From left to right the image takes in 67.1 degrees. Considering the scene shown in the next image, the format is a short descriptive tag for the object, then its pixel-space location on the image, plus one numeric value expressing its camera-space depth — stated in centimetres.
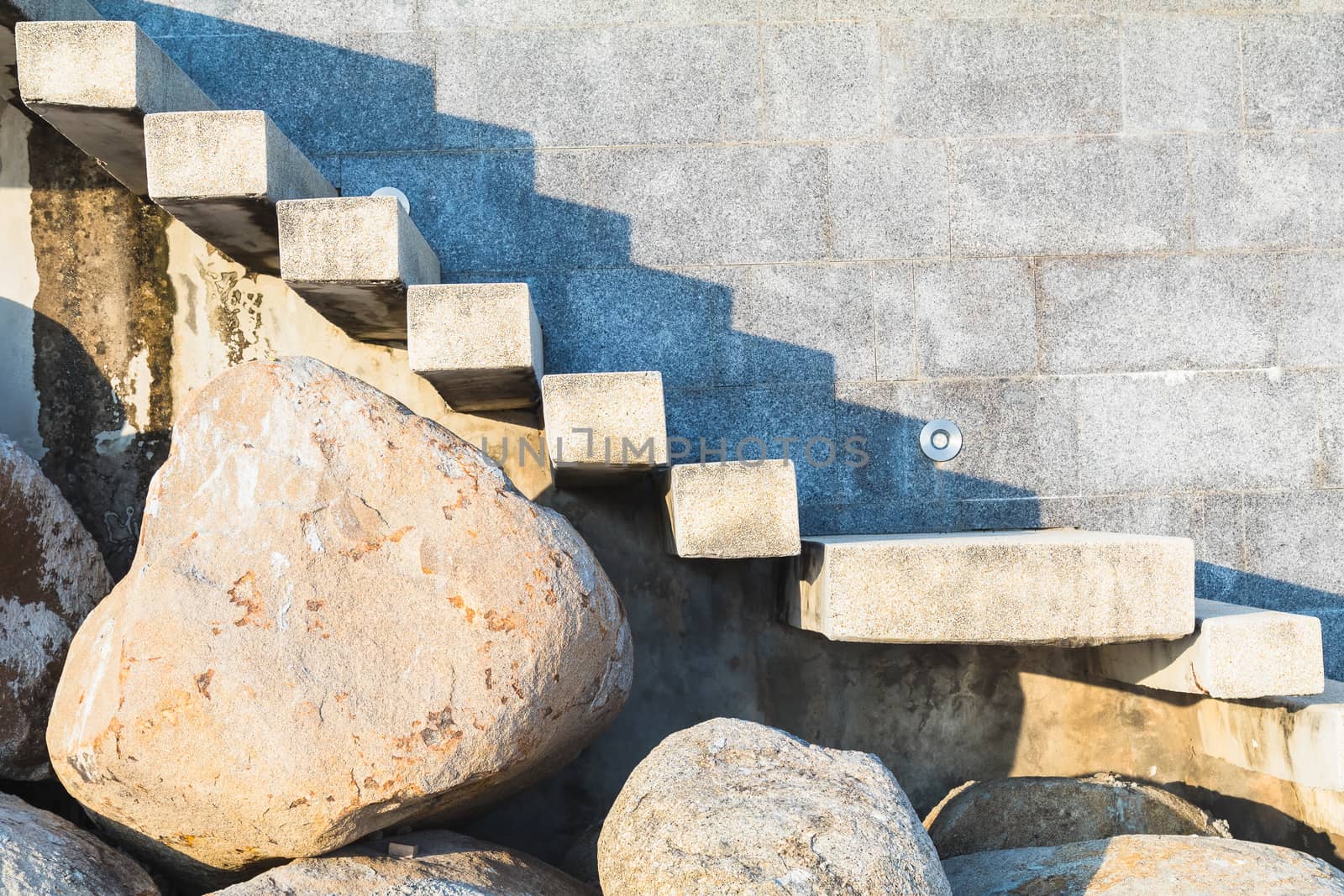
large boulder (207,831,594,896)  275
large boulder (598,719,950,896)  252
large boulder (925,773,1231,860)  367
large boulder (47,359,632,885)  269
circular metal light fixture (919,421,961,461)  422
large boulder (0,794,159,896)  261
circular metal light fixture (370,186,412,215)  410
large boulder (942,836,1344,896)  296
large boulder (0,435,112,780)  329
